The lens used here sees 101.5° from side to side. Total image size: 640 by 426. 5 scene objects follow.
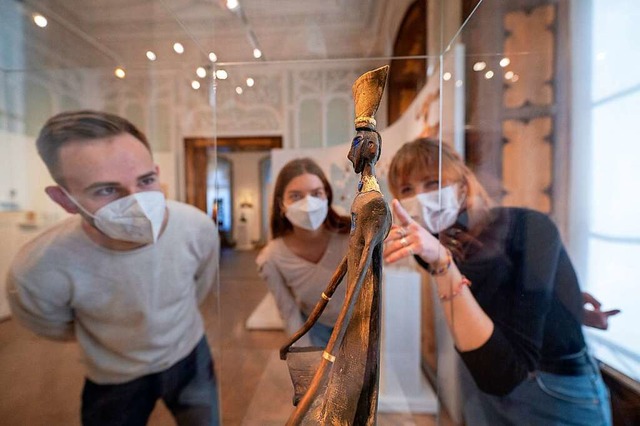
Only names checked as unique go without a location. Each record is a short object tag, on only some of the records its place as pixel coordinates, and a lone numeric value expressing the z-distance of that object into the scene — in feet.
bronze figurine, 1.44
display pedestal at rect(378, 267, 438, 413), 3.91
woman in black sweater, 2.88
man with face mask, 3.18
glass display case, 3.05
